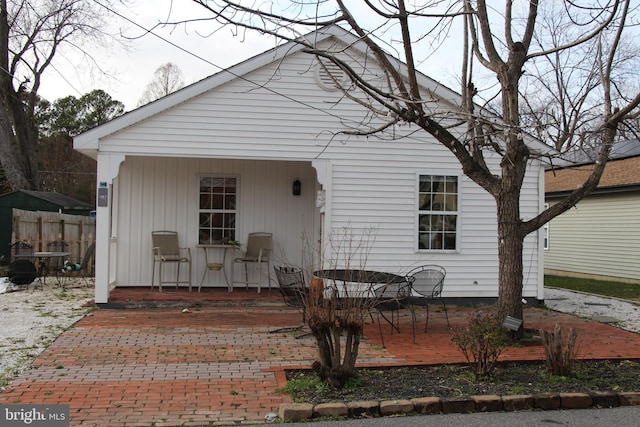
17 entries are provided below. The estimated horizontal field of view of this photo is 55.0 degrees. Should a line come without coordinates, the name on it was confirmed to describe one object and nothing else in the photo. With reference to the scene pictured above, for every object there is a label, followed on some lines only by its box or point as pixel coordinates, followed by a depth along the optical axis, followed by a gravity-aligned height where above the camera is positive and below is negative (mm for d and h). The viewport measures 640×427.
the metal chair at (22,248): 14344 -826
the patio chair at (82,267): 14604 -1301
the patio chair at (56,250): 15398 -925
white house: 10492 +810
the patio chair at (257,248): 12344 -614
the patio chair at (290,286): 7992 -935
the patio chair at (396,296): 8116 -1027
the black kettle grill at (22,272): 12875 -1241
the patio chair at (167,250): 11797 -679
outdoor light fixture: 12664 +643
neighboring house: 17250 -157
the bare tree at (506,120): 7258 +1226
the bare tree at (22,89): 22469 +4981
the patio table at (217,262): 11812 -908
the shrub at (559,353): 6090 -1296
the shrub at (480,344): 5953 -1204
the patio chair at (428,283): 9117 -949
